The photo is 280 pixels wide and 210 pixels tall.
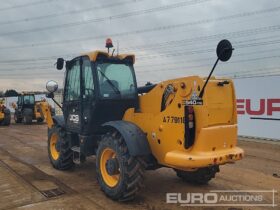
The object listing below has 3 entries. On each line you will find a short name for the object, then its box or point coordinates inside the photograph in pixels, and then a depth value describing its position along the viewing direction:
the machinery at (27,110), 15.49
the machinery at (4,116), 14.65
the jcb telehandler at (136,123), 3.49
